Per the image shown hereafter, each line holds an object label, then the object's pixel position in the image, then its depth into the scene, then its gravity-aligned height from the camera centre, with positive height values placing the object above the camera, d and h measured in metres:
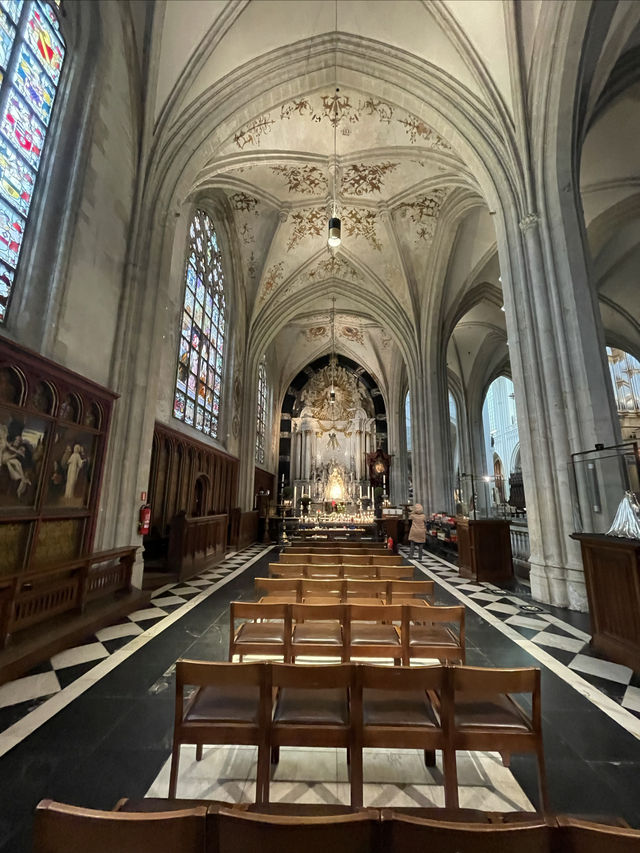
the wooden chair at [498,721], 1.44 -0.93
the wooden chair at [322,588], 3.20 -0.78
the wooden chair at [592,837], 0.72 -0.68
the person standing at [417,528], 8.40 -0.57
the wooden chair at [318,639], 2.32 -0.93
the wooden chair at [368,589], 3.17 -0.77
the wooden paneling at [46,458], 3.62 +0.50
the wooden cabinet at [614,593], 2.95 -0.78
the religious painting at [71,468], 4.16 +0.42
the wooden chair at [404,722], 1.46 -0.93
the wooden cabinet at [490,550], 6.18 -0.79
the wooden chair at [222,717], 1.44 -0.91
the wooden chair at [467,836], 0.74 -0.69
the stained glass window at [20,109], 4.06 +4.70
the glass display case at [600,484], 4.28 +0.28
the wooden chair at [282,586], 3.20 -0.78
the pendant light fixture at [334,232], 6.38 +4.87
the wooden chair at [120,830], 0.74 -0.68
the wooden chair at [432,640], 2.24 -0.91
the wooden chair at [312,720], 1.48 -0.93
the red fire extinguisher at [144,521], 5.62 -0.30
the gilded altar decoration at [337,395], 14.10 +4.55
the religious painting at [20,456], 3.57 +0.47
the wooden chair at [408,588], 3.07 -0.73
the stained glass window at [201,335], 9.27 +4.81
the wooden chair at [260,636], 2.30 -0.92
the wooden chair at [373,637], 2.25 -0.92
